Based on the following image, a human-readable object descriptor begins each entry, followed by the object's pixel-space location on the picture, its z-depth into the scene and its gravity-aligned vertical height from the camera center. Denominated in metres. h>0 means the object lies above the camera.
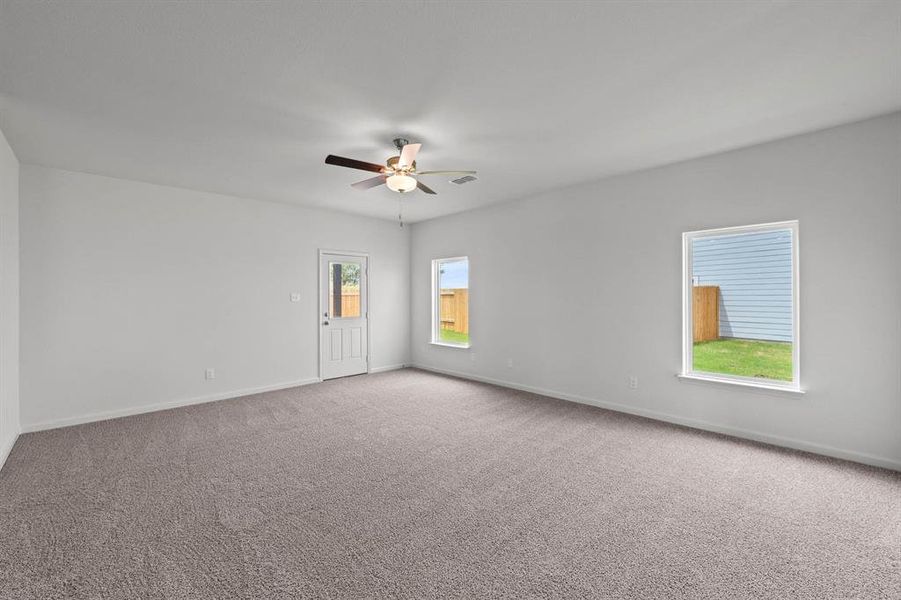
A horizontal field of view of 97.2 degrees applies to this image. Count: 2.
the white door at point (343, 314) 6.08 -0.28
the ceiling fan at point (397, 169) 3.02 +1.05
